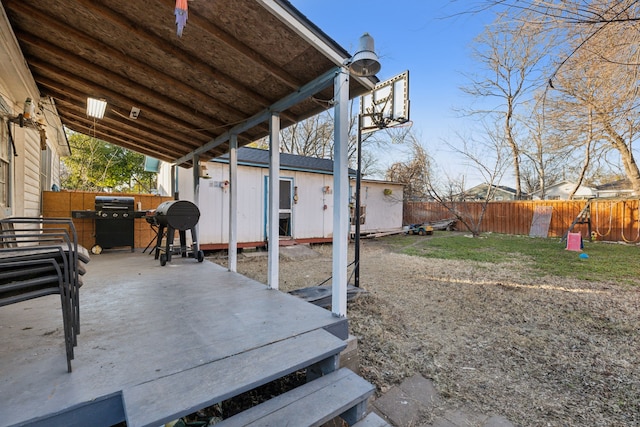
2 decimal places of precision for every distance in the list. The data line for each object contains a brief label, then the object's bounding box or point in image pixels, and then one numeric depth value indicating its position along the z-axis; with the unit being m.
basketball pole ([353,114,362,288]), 4.49
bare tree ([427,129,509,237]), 11.11
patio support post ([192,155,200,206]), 5.36
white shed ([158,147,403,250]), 7.48
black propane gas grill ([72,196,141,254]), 5.54
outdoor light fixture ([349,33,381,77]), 2.21
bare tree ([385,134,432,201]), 11.84
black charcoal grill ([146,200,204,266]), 4.25
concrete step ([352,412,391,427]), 1.61
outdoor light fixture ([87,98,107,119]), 3.57
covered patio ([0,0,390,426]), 1.39
